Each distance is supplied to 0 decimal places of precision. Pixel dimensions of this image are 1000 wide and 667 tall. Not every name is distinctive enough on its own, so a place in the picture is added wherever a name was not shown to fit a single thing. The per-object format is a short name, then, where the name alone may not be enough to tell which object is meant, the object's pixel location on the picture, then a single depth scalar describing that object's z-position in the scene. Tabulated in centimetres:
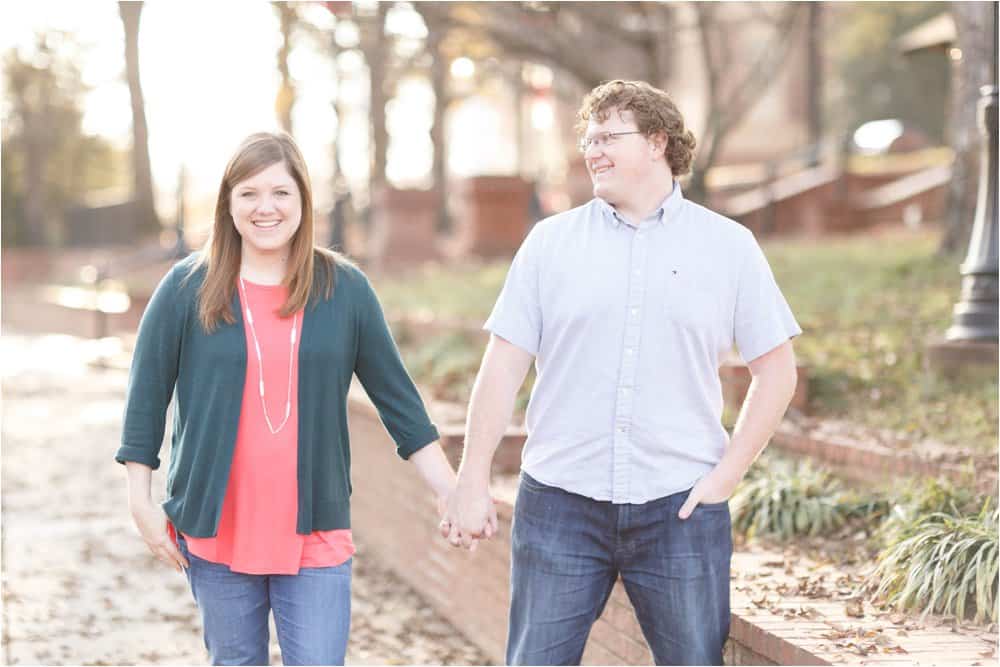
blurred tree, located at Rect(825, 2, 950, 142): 3866
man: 355
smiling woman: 357
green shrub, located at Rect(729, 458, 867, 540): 581
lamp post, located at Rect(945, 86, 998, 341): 715
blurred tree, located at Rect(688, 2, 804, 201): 1259
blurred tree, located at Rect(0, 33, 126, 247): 3703
